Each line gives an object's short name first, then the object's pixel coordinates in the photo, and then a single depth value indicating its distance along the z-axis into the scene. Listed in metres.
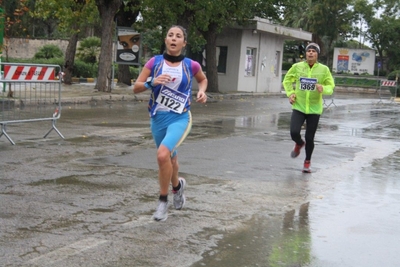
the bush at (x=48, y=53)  44.78
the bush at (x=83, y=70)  37.91
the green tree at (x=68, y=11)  24.95
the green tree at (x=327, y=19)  68.75
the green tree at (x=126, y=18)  29.97
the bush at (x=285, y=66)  72.50
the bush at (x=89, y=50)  42.34
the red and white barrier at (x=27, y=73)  11.77
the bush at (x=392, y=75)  58.55
